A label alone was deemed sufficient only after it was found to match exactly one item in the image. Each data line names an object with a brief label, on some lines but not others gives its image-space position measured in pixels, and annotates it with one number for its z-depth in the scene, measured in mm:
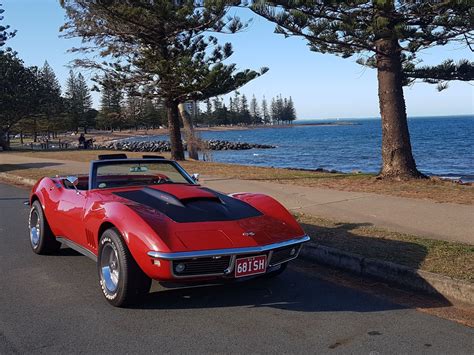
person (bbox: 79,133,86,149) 42831
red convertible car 4238
